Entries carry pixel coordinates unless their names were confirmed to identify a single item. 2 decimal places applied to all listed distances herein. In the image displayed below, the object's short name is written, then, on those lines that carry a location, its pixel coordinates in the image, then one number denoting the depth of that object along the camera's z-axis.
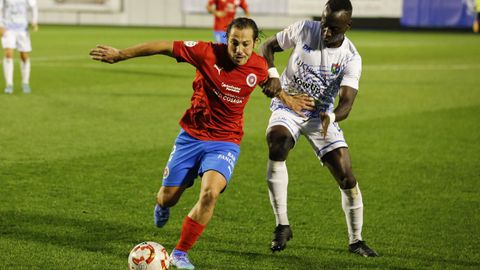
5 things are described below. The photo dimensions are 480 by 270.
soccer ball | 11.15
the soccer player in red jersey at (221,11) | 46.97
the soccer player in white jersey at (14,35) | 34.06
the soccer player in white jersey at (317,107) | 13.12
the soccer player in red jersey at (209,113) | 11.90
